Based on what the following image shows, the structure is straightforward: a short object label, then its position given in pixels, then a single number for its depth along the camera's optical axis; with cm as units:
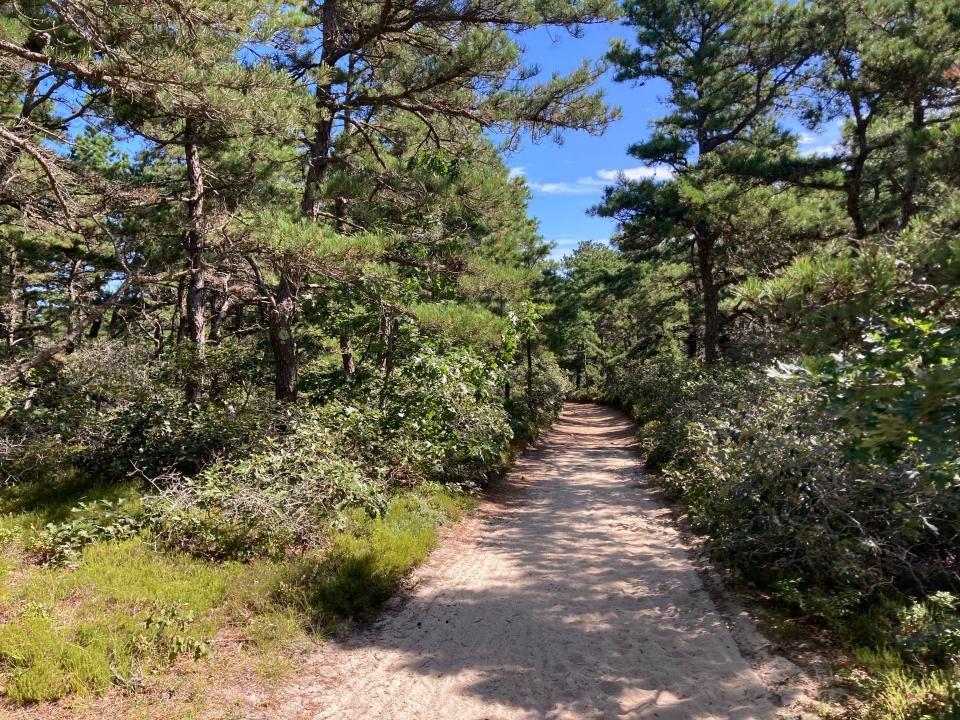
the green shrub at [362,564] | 459
